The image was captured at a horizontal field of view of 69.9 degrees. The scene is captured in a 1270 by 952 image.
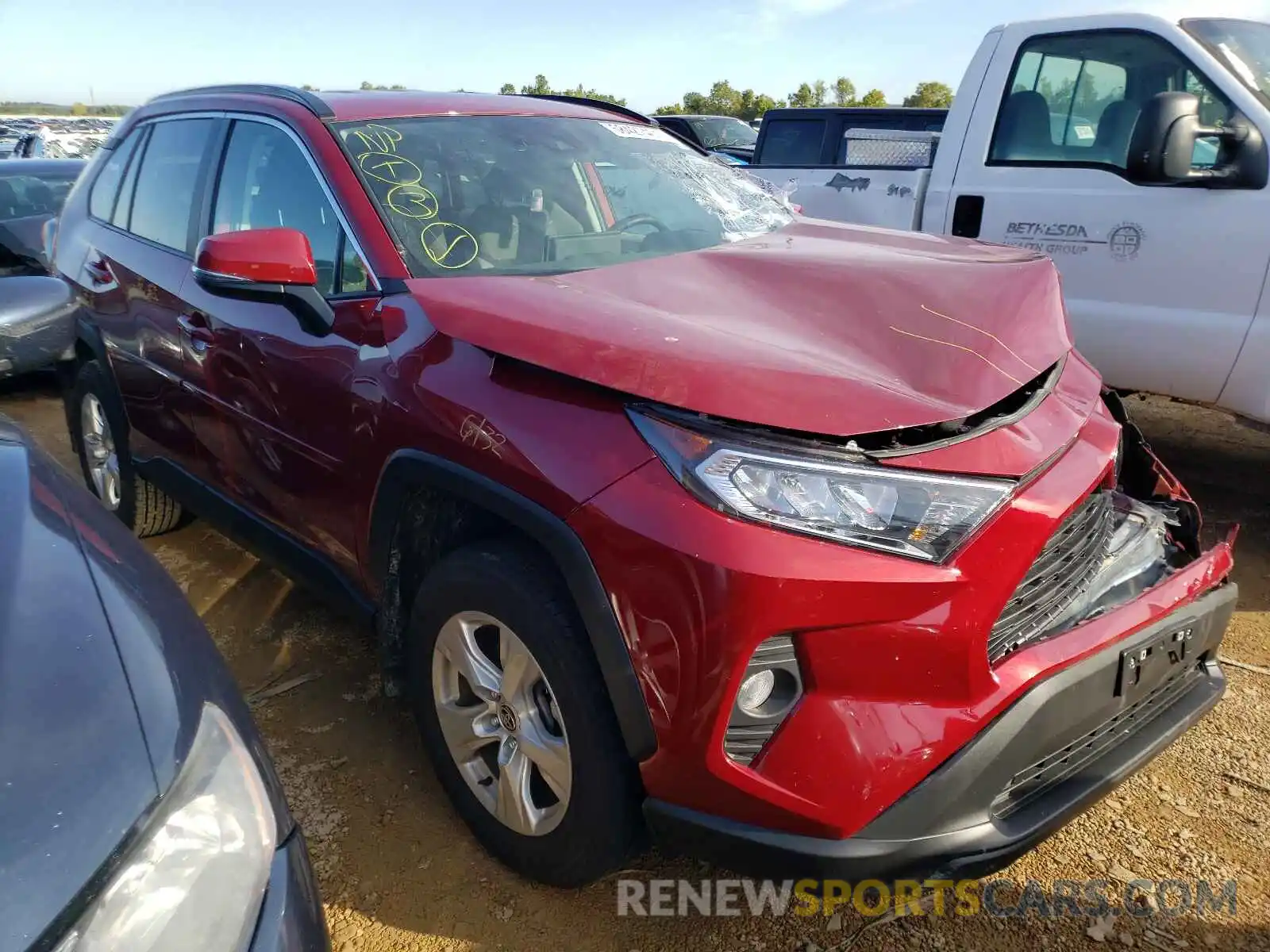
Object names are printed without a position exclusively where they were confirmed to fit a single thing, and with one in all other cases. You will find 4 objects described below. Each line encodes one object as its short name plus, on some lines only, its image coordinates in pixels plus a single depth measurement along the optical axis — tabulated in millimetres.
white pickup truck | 3301
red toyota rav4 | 1507
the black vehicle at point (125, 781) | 957
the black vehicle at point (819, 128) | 6969
